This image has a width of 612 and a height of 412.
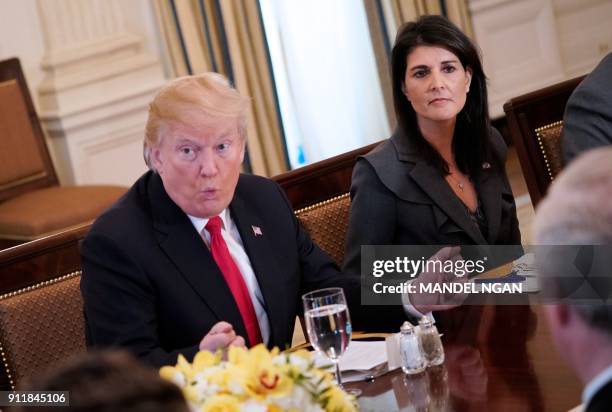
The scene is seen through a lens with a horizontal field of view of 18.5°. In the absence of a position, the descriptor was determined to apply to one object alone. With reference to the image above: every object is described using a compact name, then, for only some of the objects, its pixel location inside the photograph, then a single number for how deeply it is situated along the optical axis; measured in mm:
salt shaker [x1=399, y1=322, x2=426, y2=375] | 3631
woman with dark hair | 5279
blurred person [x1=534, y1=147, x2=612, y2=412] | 1995
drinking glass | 3313
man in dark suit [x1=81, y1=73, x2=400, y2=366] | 4253
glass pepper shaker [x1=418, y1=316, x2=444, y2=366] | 3635
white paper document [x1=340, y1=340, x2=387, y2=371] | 3772
